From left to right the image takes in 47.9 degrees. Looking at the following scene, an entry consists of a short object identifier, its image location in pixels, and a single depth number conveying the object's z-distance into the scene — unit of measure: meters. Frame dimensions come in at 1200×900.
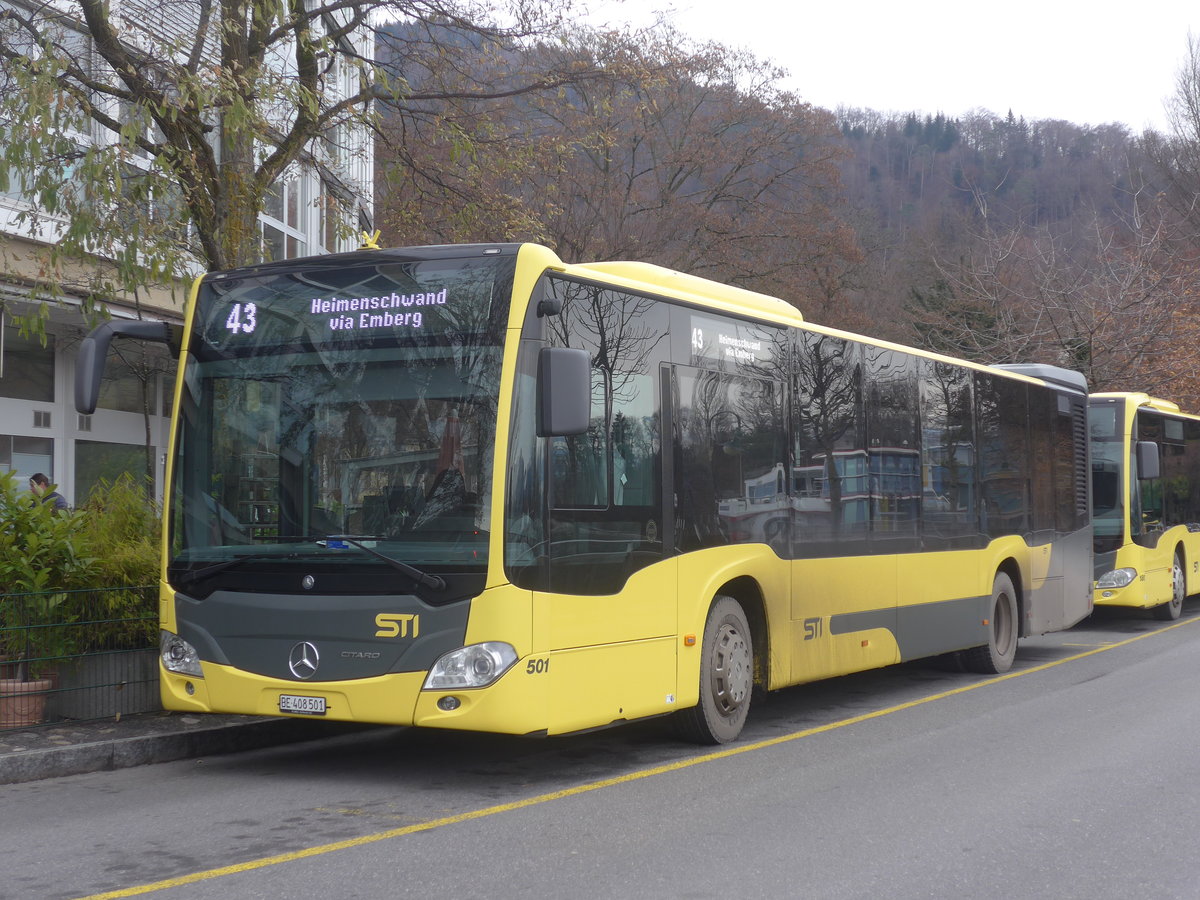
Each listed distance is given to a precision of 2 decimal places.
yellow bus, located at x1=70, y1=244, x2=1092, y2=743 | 7.32
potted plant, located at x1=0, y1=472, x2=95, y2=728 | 9.08
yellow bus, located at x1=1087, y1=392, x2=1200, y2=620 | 18.06
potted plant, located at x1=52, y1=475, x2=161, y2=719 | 9.39
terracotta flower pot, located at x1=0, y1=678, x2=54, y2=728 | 8.98
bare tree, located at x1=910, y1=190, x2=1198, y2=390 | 28.77
